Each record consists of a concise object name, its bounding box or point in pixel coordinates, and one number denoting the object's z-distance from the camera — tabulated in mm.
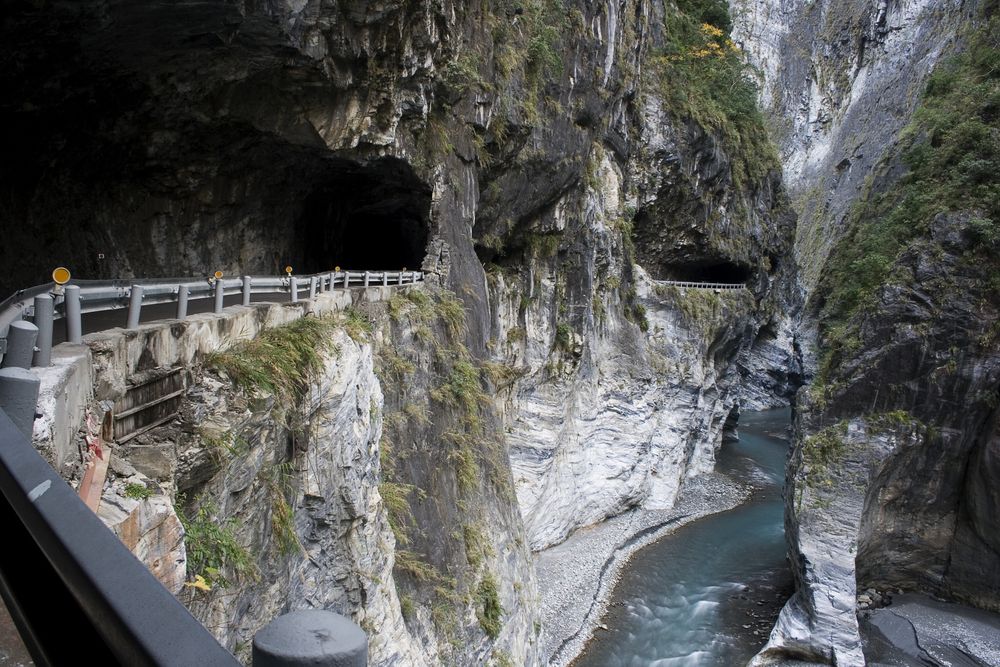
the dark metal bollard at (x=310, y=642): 1212
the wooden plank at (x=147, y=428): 4813
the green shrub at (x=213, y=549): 5129
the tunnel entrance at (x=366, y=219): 18447
